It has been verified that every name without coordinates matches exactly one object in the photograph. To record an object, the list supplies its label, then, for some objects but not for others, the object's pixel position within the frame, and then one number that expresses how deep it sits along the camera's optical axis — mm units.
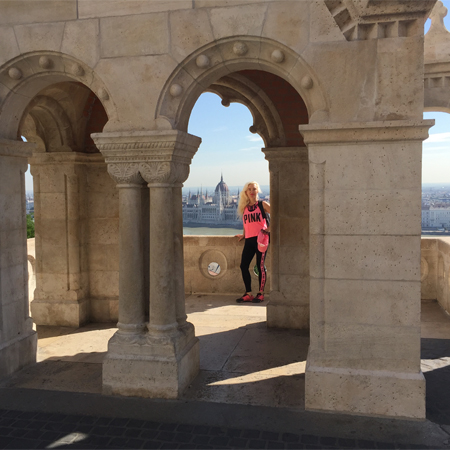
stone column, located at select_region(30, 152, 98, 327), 5590
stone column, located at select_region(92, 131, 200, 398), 3645
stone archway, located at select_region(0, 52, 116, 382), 3891
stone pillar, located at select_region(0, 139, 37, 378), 4074
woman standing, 5938
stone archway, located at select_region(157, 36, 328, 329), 5312
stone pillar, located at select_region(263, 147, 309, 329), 5305
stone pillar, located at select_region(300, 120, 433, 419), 3273
